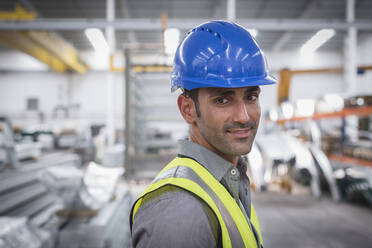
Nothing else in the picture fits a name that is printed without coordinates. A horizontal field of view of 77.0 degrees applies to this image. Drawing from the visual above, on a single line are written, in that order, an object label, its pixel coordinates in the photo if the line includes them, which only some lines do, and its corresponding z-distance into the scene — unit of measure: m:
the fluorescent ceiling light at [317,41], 13.98
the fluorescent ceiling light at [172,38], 10.92
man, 0.76
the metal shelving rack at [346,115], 4.79
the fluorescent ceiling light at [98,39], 12.56
